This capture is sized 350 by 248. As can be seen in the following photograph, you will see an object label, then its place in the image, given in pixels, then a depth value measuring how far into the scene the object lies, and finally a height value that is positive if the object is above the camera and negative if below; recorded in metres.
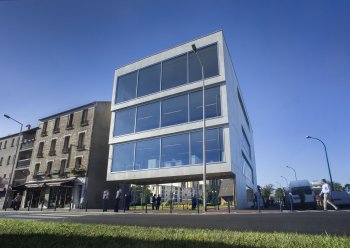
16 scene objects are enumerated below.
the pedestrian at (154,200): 24.49 +0.49
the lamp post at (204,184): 15.59 +1.28
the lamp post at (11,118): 30.94 +9.70
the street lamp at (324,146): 27.98 +6.60
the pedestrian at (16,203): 26.35 +0.00
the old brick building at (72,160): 29.09 +5.12
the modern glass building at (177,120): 21.97 +7.78
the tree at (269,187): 92.91 +7.09
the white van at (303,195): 21.11 +1.01
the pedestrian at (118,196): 17.50 +0.53
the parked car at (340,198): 22.34 +0.87
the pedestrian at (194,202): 24.15 +0.36
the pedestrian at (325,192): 13.93 +0.84
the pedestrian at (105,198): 17.83 +0.39
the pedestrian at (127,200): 21.31 +0.40
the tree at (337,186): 87.14 +7.31
